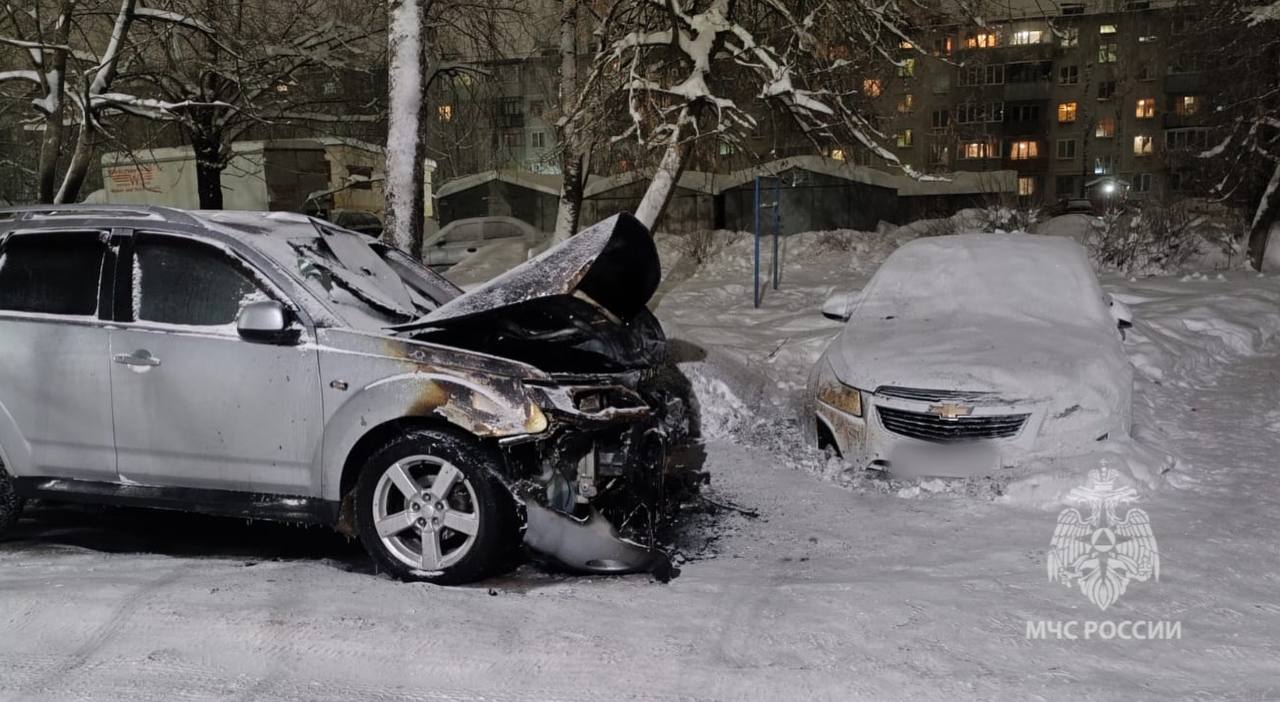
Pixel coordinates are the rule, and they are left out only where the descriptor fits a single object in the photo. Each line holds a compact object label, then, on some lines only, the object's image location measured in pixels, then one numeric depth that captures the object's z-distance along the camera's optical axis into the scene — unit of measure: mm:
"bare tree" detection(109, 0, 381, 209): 13812
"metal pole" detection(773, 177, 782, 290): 13344
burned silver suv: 4230
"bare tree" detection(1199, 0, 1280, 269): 17609
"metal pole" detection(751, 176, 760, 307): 13078
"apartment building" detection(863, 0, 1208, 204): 56531
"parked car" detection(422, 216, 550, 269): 21875
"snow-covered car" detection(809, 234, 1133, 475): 5613
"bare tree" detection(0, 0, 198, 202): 10070
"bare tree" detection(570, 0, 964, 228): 10477
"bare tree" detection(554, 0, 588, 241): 12394
